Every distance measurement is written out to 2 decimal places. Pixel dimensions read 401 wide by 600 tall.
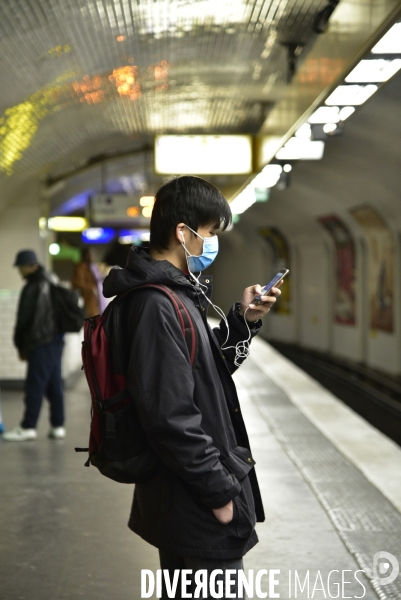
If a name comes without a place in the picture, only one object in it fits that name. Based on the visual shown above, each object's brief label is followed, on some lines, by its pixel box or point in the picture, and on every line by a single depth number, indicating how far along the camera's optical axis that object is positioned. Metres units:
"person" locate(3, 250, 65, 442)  6.85
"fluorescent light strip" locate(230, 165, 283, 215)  8.66
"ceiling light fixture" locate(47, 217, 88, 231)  15.92
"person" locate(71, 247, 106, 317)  10.31
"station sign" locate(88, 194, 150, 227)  15.09
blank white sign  9.93
